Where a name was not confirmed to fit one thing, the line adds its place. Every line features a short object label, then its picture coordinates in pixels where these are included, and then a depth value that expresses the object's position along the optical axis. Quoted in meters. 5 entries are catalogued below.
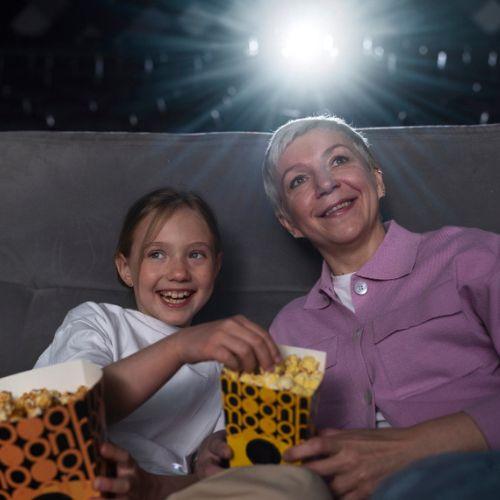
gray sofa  1.64
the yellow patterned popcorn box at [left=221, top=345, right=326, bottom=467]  0.92
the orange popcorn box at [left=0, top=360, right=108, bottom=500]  0.85
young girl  1.08
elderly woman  1.08
